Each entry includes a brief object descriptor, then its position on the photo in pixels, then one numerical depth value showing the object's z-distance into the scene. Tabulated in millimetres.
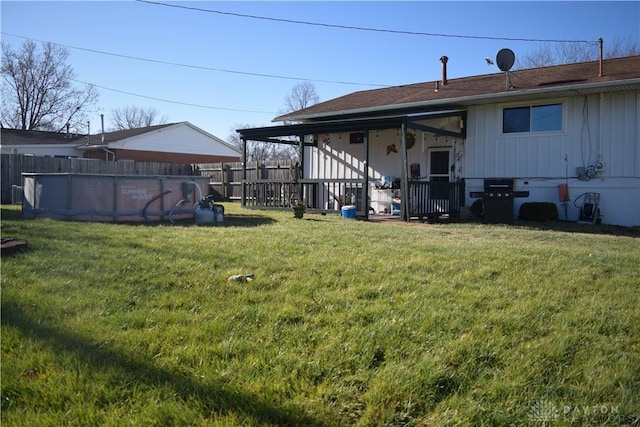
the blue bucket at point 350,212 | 12234
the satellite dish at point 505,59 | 13469
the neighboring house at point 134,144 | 27641
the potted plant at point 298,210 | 11844
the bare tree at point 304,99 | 44428
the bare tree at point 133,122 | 55562
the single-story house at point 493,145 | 11578
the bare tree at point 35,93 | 36875
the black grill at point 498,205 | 11602
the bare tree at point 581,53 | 26062
